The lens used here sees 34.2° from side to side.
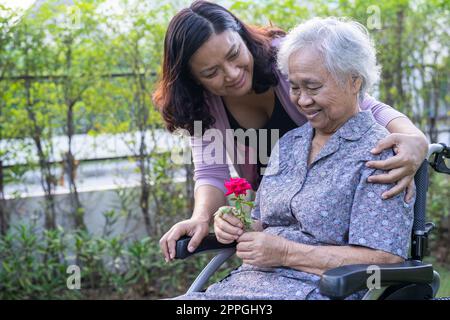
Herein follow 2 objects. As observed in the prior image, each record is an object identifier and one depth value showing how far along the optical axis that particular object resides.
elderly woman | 2.50
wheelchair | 2.21
